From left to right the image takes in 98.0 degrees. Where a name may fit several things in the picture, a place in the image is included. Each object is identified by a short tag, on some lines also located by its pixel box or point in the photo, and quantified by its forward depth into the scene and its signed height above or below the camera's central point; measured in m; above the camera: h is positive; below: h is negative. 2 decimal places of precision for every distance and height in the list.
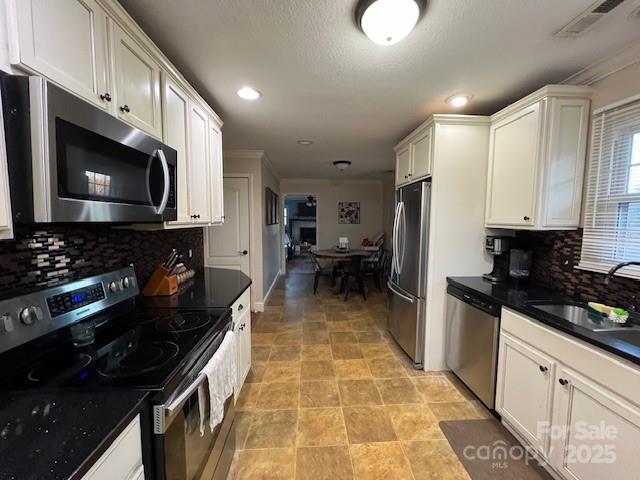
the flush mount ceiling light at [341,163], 4.63 +1.00
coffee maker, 2.33 -0.26
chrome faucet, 1.55 -0.23
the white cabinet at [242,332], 1.98 -0.86
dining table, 4.81 -0.60
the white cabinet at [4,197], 0.74 +0.05
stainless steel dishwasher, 1.98 -0.91
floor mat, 1.59 -1.41
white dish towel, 1.15 -0.73
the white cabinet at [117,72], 0.82 +0.59
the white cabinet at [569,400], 1.17 -0.88
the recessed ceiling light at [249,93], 2.08 +0.99
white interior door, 4.06 -0.19
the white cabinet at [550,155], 1.88 +0.49
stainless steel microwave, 0.77 +0.20
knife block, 1.84 -0.43
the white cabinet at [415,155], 2.51 +0.69
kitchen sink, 1.43 -0.54
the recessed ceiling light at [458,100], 2.19 +1.01
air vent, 1.25 +1.00
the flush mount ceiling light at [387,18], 1.20 +0.93
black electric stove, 0.88 -0.52
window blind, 1.67 +0.22
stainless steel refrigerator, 2.51 -0.42
